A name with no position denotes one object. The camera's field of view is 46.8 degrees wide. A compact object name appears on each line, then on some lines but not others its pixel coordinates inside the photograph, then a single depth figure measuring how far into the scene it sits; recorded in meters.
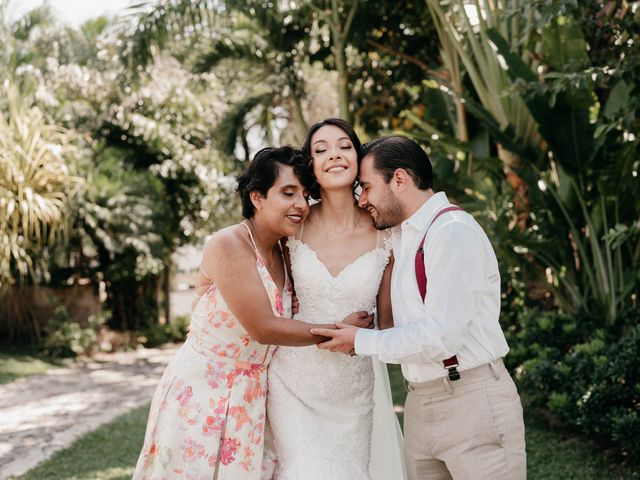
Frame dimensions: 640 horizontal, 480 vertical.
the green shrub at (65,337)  11.98
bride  3.08
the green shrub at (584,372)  4.79
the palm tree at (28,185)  10.55
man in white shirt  2.54
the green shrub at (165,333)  14.52
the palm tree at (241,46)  10.07
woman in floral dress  3.01
